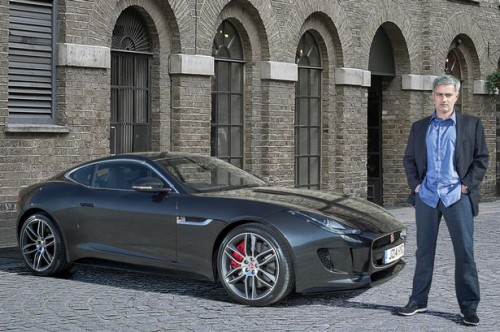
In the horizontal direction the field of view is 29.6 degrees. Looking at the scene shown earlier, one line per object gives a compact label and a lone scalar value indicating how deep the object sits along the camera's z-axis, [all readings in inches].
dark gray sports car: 319.3
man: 288.8
